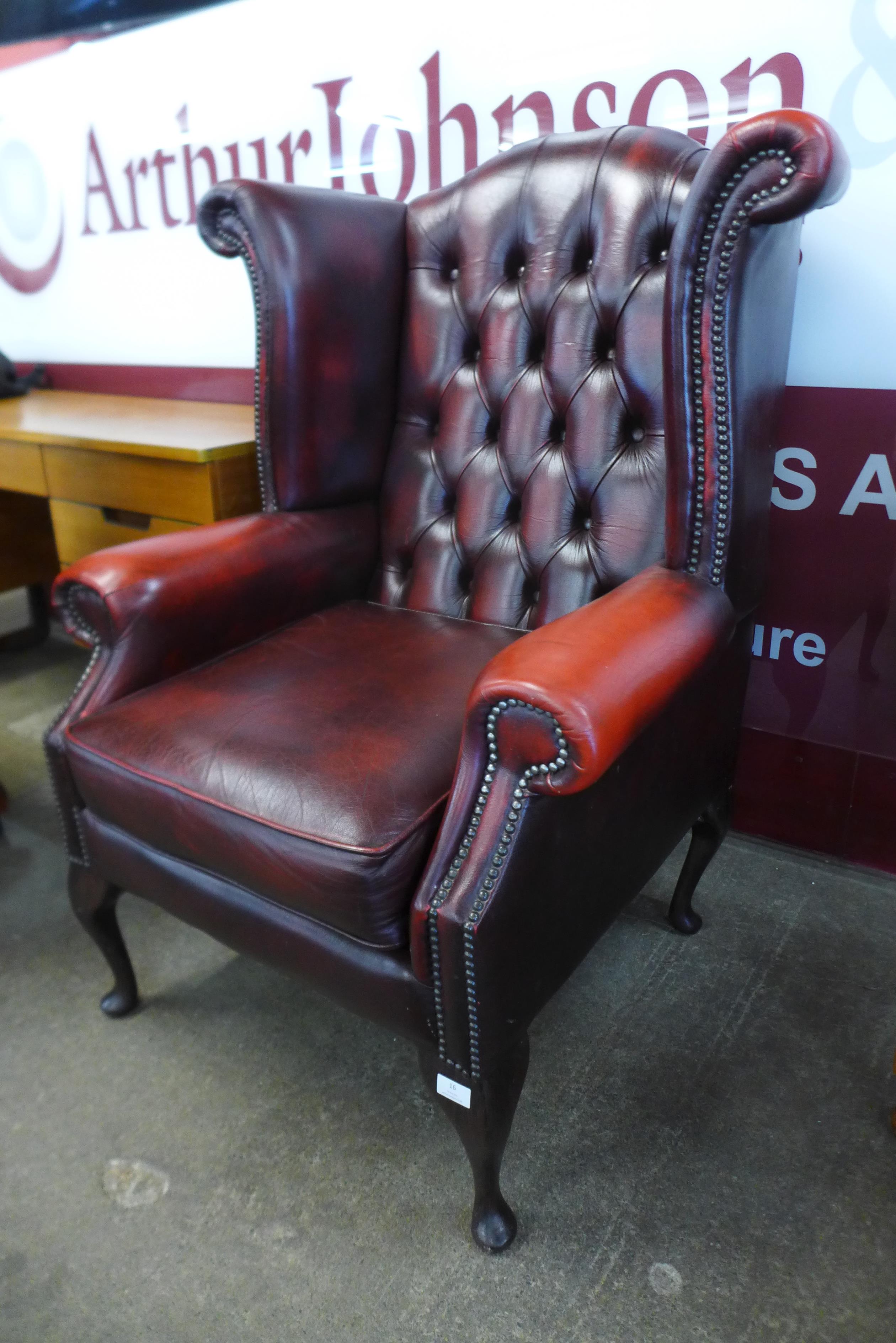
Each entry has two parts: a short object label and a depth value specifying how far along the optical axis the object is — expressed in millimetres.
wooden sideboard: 1677
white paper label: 946
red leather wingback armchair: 891
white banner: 1353
